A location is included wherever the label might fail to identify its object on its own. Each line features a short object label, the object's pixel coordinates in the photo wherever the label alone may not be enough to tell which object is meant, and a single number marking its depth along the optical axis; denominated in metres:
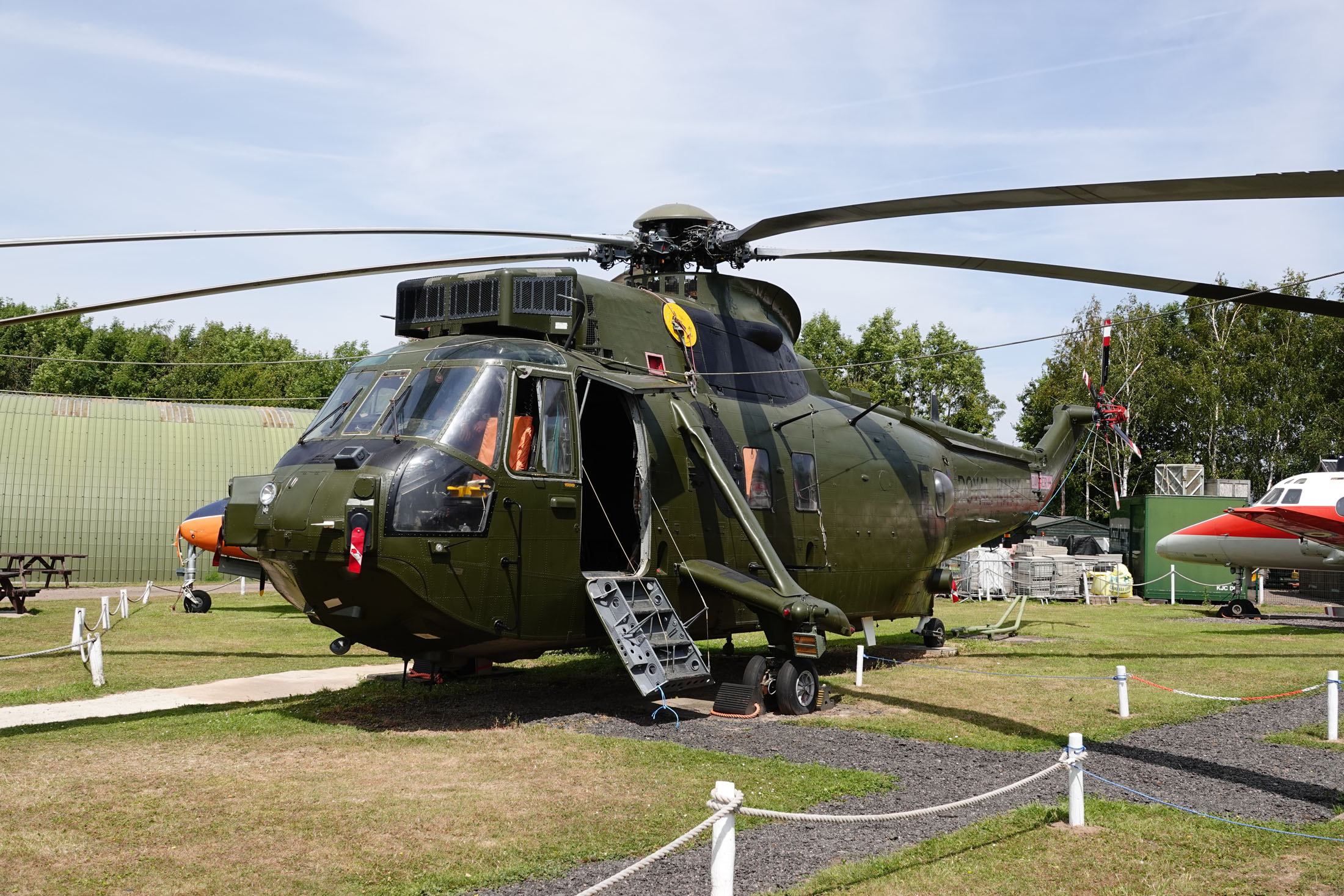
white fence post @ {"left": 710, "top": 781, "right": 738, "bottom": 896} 4.53
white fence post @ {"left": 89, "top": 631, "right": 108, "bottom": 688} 13.00
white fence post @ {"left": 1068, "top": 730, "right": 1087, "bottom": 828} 7.33
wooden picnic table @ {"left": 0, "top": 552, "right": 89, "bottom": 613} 23.72
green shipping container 32.66
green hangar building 32.56
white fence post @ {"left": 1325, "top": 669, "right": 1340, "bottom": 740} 10.62
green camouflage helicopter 9.74
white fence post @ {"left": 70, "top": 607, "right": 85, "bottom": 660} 14.24
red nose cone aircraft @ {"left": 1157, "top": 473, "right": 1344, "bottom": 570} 22.58
